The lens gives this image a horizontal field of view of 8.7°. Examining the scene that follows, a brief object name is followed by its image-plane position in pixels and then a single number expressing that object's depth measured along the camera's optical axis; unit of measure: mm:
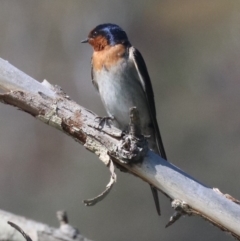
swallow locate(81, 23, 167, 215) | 6926
